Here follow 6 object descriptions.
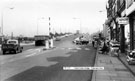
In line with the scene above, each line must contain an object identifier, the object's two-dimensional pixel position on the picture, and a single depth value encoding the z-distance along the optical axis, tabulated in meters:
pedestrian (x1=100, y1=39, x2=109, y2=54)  30.98
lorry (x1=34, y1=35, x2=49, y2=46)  65.75
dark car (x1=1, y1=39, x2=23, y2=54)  32.39
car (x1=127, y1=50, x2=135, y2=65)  17.02
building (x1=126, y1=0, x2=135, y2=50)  23.12
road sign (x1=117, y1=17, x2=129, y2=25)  23.38
